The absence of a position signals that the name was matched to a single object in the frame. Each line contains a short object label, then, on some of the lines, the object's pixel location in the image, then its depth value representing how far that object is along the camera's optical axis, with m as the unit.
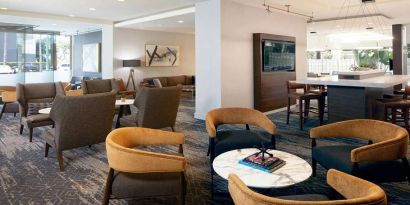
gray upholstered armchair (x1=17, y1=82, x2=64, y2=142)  4.96
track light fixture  7.21
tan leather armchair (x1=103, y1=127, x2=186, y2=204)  2.15
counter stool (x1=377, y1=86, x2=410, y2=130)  4.69
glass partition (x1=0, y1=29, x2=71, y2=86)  10.32
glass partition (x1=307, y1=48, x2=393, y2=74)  16.64
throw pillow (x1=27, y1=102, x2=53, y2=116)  5.14
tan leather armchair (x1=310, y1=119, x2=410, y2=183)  2.42
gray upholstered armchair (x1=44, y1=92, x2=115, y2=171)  3.55
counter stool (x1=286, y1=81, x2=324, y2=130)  5.81
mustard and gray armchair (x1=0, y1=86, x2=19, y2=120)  6.58
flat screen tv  7.39
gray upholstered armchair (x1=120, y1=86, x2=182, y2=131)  4.77
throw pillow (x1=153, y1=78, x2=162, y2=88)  9.86
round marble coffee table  2.04
